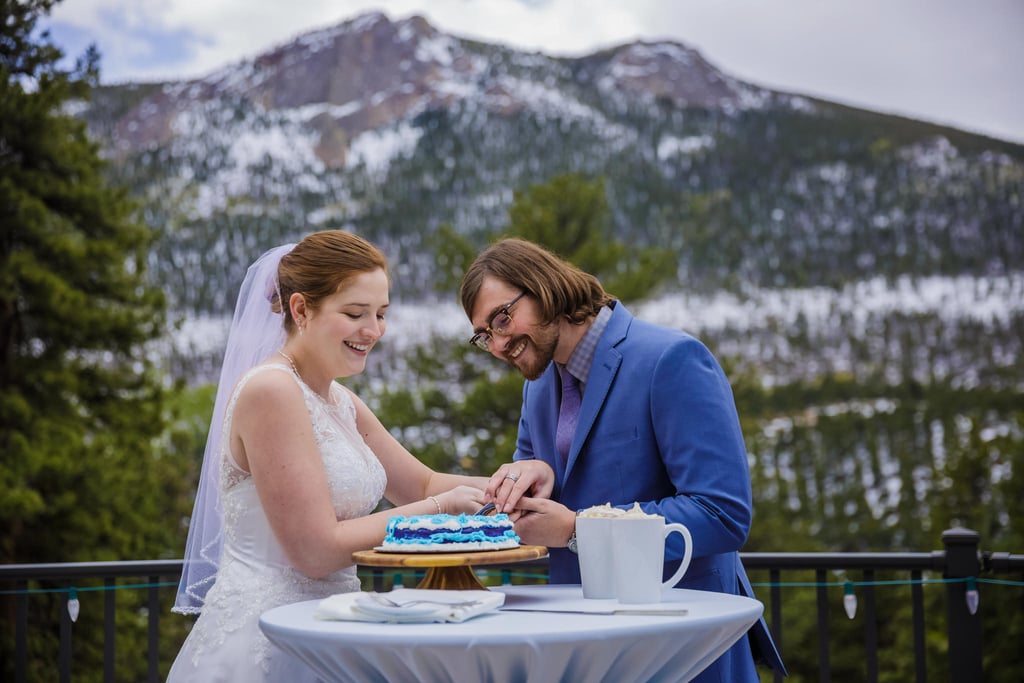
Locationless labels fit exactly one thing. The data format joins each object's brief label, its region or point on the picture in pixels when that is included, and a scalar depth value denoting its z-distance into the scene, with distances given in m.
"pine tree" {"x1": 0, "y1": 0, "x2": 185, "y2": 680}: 12.76
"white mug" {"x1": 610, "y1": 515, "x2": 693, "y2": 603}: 1.54
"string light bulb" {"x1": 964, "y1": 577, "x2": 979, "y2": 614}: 2.84
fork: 1.37
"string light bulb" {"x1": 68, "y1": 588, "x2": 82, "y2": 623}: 2.98
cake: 1.60
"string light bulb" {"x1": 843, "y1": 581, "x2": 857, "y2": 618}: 2.86
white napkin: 1.36
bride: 1.78
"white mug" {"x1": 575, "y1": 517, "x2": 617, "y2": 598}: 1.57
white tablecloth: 1.27
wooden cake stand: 1.50
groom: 1.79
